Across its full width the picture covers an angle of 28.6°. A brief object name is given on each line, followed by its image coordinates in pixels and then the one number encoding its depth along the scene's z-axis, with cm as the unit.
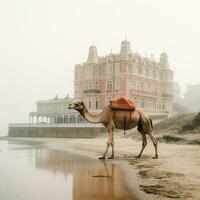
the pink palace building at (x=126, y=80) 7144
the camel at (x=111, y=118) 1928
